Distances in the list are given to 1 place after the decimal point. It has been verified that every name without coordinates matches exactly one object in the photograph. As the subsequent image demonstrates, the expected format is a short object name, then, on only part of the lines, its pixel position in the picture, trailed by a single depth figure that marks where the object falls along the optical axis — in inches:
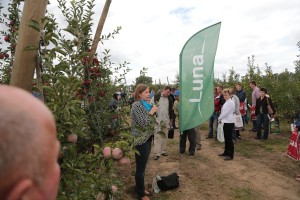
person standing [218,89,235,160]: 185.4
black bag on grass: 143.1
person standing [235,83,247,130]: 283.6
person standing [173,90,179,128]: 240.5
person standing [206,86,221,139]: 241.6
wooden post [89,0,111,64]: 91.0
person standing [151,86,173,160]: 189.1
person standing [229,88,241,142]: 229.8
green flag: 142.6
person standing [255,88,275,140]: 254.4
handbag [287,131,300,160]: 169.9
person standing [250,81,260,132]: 279.9
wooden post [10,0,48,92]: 37.0
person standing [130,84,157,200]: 111.7
